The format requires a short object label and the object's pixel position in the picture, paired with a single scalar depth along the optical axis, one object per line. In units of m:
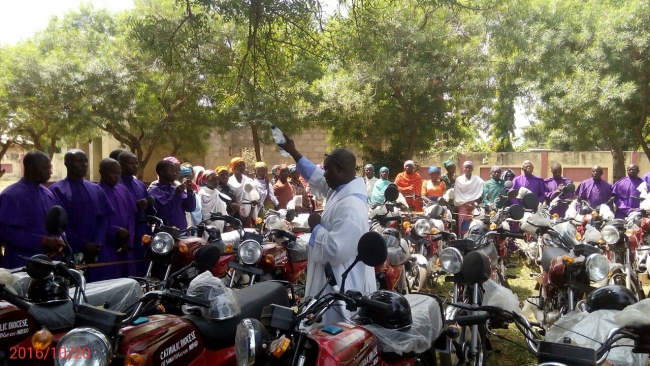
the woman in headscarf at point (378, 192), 10.65
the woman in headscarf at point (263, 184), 9.84
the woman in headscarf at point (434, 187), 10.83
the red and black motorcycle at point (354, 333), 2.19
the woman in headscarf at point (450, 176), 11.21
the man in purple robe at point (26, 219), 4.84
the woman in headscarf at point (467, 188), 10.55
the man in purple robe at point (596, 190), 10.24
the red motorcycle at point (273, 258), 5.39
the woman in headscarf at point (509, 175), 10.26
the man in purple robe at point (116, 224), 5.72
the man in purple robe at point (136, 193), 6.27
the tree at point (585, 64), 14.29
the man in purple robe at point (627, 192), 10.03
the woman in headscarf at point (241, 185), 8.70
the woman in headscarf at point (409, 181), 11.50
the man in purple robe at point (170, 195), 6.60
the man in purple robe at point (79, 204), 5.43
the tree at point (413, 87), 16.62
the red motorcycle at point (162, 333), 2.10
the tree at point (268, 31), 6.40
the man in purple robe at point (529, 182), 10.56
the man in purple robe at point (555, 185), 10.12
